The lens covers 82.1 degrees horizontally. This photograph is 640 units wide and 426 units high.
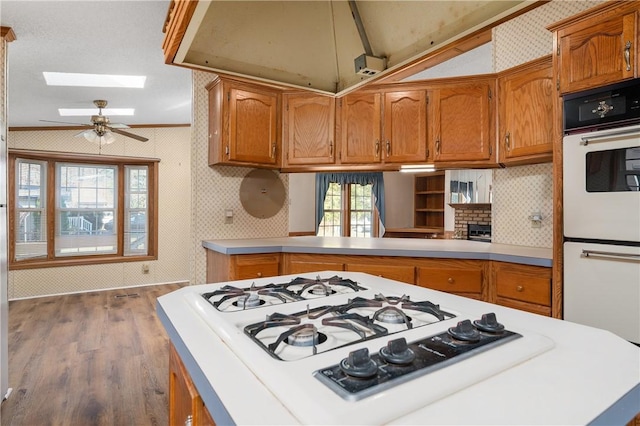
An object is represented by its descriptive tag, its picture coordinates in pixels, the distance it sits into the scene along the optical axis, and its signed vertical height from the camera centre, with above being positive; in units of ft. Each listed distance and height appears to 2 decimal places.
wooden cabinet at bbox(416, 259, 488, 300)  8.36 -1.55
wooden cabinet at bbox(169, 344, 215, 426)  2.33 -1.38
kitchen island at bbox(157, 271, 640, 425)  1.67 -0.93
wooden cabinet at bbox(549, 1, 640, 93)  5.97 +2.83
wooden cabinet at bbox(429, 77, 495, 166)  9.43 +2.32
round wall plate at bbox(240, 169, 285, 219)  11.46 +0.52
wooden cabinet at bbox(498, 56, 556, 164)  8.25 +2.30
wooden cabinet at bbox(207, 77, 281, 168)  10.07 +2.42
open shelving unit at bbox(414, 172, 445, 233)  27.58 +0.67
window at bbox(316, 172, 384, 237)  24.00 +0.42
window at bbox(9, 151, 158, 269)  17.07 +0.02
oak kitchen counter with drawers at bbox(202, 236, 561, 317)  7.51 -1.29
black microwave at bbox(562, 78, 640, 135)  5.90 +1.75
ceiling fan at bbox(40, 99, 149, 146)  13.89 +3.12
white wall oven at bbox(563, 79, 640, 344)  5.82 +0.04
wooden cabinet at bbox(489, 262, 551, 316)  7.25 -1.59
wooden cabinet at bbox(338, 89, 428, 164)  9.96 +2.31
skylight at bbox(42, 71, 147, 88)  11.46 +4.24
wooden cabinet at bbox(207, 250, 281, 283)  9.09 -1.43
